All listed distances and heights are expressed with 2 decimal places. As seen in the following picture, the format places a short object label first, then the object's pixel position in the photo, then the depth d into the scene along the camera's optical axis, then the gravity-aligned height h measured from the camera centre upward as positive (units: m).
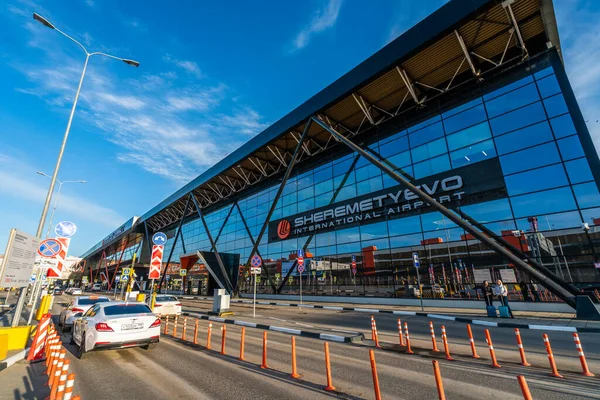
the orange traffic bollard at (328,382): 4.88 -1.69
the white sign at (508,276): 15.46 +0.18
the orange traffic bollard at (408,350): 7.39 -1.76
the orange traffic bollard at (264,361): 6.39 -1.69
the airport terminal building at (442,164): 14.93 +7.85
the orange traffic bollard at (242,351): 7.17 -1.63
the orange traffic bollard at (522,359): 6.03 -1.69
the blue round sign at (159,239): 13.88 +2.37
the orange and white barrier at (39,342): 7.14 -1.27
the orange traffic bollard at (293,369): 5.63 -1.67
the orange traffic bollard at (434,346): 7.43 -1.68
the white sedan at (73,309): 12.60 -0.84
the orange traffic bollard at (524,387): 2.78 -1.06
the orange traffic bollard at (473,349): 6.80 -1.62
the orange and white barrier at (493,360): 6.00 -1.68
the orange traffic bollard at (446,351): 6.74 -1.65
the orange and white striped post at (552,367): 5.30 -1.65
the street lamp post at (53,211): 24.23 +8.89
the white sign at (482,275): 16.20 +0.27
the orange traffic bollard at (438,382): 3.70 -1.32
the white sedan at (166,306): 15.19 -0.96
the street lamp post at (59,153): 8.44 +5.24
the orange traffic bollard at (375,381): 4.15 -1.44
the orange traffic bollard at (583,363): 5.33 -1.59
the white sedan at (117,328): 6.99 -0.98
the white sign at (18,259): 7.09 +0.85
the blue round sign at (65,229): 11.42 +2.48
